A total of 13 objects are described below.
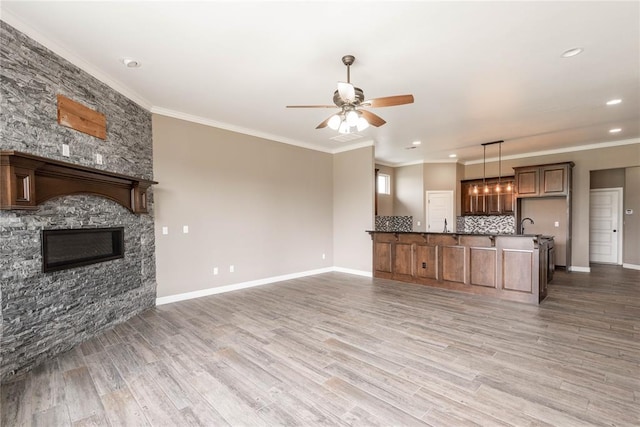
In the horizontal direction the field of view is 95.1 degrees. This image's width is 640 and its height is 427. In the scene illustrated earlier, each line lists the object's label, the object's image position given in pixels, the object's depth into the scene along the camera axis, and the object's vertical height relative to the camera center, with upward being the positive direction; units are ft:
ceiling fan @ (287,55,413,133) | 9.12 +3.40
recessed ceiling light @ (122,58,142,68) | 10.18 +5.18
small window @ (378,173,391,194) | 28.86 +2.22
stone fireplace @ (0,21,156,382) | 8.10 -0.14
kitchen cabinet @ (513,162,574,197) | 21.66 +1.82
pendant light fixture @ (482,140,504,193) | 21.40 +3.66
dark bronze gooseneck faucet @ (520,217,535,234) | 23.67 -1.71
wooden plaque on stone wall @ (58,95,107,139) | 9.70 +3.27
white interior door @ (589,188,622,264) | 23.81 -1.87
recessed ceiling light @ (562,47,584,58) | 9.39 +4.94
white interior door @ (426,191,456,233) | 27.50 -0.48
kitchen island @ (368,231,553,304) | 14.75 -3.29
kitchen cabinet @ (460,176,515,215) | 25.66 +0.62
